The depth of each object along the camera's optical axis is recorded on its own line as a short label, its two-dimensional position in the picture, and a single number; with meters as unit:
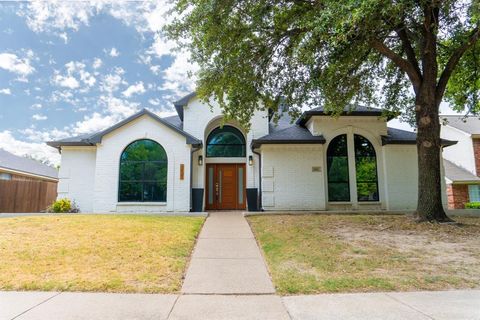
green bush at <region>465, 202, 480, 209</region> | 19.17
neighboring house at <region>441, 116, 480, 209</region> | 20.27
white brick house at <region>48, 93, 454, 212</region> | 13.23
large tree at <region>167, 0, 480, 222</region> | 7.88
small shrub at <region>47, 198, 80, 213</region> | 12.93
